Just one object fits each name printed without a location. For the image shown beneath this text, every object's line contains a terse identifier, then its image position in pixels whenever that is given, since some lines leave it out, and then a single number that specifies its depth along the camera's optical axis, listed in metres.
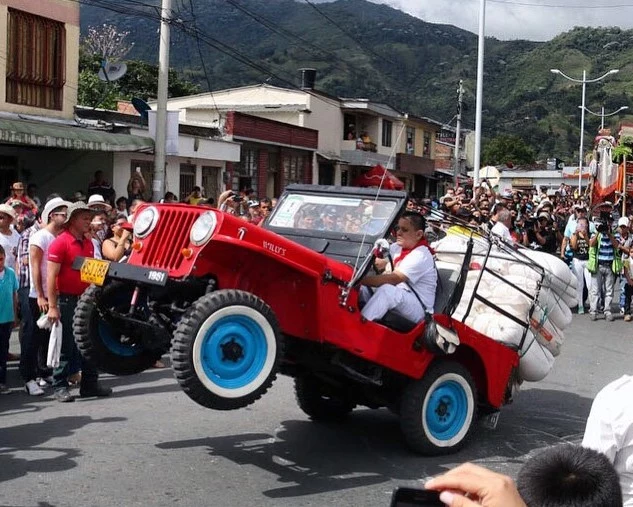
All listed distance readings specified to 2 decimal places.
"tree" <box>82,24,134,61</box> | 54.31
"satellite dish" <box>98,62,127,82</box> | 23.61
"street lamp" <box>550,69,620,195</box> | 46.06
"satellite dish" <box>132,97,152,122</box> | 23.06
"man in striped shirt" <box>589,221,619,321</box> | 16.34
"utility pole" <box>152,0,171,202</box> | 19.42
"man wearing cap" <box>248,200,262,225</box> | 13.86
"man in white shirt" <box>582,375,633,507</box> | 2.79
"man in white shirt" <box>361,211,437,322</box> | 6.35
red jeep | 5.42
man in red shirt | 7.93
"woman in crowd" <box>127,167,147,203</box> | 18.84
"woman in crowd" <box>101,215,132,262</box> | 8.55
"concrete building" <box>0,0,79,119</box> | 20.17
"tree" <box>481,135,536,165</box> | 93.00
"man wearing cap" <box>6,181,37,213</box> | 14.12
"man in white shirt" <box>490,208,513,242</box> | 13.28
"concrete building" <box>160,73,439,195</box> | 38.56
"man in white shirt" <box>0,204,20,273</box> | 9.48
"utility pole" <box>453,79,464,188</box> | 37.28
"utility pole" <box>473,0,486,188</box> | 27.22
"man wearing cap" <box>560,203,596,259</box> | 17.52
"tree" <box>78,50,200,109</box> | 48.78
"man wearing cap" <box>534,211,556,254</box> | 19.17
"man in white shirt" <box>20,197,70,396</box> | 8.23
